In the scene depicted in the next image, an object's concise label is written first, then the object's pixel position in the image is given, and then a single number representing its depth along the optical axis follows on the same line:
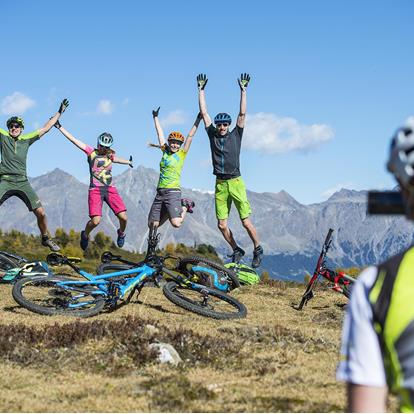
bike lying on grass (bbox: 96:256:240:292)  13.24
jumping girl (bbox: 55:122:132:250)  16.41
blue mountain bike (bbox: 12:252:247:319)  11.65
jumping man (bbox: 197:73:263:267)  15.91
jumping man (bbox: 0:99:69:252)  15.84
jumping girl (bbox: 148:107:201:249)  16.36
